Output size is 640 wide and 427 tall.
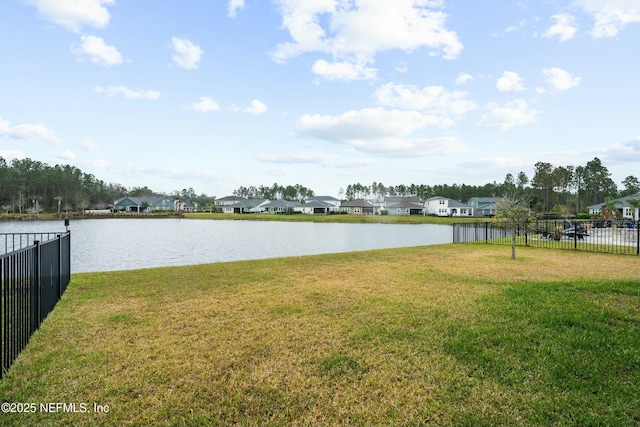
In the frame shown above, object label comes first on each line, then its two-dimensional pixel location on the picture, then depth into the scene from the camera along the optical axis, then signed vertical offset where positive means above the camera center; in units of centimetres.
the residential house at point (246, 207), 9250 +107
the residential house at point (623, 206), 4275 +72
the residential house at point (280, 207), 8969 +105
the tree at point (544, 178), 6650 +697
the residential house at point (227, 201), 10467 +313
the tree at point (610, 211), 3624 +10
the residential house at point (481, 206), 7436 +126
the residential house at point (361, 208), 8519 +82
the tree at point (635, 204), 3350 +83
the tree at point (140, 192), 10484 +609
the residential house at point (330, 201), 8934 +289
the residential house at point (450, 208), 7638 +79
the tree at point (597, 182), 6781 +642
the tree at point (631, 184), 7346 +645
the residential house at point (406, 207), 8081 +104
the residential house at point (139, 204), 8600 +167
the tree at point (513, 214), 1505 -12
